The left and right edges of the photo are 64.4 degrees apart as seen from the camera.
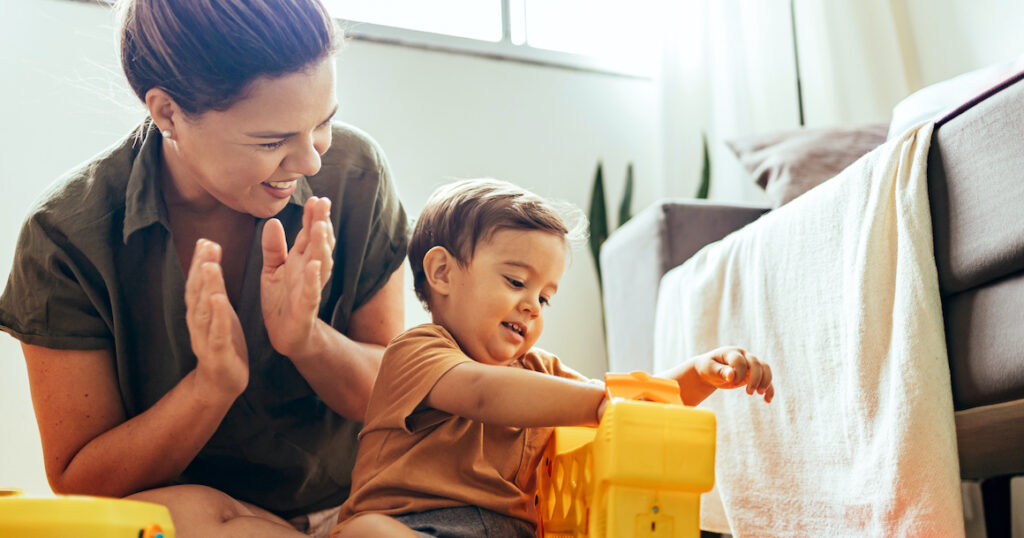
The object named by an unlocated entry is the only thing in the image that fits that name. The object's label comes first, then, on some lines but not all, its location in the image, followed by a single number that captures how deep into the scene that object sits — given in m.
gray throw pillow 1.56
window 2.20
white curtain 2.22
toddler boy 0.72
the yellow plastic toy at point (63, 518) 0.54
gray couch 0.84
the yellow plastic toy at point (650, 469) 0.60
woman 0.78
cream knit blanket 0.85
